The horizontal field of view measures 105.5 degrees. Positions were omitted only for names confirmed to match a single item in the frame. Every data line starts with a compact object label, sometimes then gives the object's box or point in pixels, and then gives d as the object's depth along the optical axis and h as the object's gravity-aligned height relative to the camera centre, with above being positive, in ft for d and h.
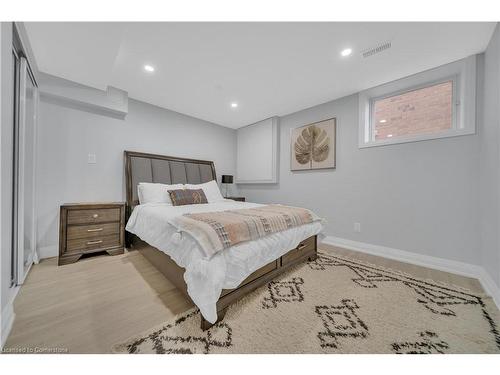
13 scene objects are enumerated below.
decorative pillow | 8.73 -0.56
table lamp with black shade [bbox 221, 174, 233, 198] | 13.71 +0.47
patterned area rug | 3.56 -2.99
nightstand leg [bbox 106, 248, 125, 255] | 8.09 -2.90
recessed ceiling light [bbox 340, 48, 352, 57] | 6.40 +4.64
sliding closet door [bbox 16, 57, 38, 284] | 5.54 +0.58
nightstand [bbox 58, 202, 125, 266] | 7.15 -1.85
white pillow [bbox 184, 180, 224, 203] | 10.62 -0.33
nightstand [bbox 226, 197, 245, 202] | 13.30 -0.94
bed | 3.96 -1.82
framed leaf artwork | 10.33 +2.39
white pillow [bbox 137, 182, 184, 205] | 8.92 -0.41
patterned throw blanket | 4.25 -1.04
